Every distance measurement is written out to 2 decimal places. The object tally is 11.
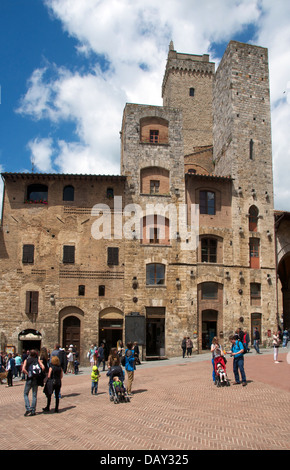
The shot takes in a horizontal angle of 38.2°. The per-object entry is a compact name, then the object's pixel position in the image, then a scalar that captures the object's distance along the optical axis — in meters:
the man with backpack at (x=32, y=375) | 12.10
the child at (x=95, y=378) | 15.71
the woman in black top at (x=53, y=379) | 12.34
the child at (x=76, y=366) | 23.36
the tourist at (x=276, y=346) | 21.83
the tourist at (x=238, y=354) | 15.53
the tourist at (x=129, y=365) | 14.98
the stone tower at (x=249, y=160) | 32.06
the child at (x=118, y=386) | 13.84
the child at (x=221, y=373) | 16.02
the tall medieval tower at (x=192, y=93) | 49.84
